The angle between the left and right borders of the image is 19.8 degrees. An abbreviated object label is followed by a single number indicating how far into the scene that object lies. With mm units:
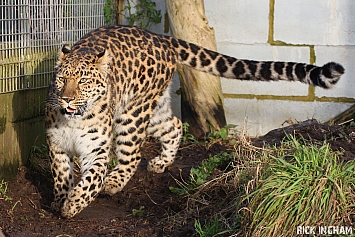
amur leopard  8253
